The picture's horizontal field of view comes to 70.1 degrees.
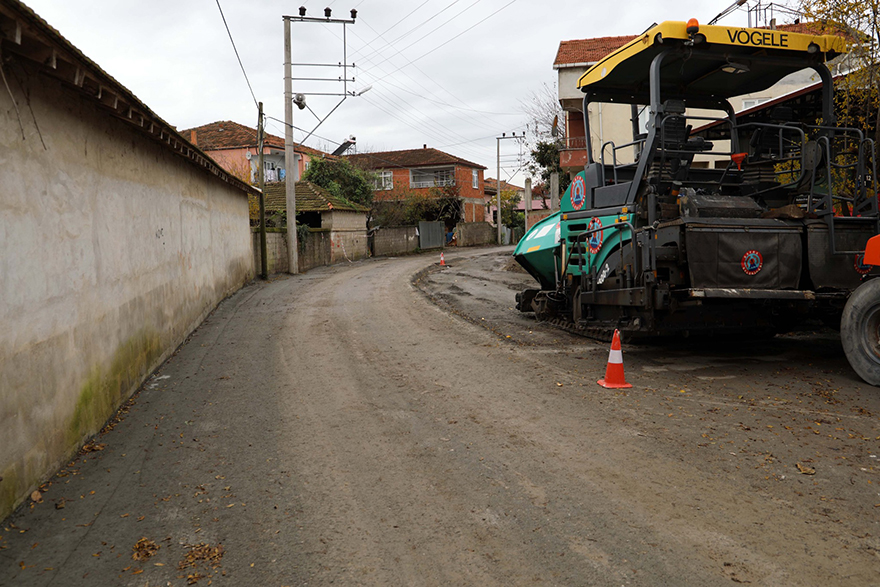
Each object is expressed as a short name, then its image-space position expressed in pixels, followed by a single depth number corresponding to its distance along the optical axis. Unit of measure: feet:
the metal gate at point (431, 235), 132.55
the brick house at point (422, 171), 171.83
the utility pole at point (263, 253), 70.44
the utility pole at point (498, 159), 164.14
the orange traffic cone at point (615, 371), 21.30
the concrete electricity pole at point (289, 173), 77.36
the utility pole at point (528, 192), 128.76
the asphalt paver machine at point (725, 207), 21.48
